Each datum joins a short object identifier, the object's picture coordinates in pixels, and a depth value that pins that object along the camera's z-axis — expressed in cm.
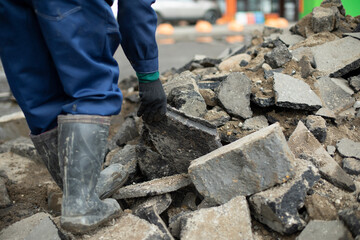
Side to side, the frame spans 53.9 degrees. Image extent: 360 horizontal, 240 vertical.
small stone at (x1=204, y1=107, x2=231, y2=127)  290
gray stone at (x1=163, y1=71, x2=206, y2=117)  286
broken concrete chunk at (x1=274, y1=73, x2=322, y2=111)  283
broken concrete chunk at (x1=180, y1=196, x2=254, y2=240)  191
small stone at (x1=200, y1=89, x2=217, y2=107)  311
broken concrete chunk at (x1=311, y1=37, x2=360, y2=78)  333
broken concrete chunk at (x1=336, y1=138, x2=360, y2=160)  250
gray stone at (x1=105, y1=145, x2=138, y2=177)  271
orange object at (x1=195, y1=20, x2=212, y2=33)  1260
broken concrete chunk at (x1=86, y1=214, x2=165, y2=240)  193
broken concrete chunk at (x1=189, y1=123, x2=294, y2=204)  202
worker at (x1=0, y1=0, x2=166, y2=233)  171
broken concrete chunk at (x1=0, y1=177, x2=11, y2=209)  267
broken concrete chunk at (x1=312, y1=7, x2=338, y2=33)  399
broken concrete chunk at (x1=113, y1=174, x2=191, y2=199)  226
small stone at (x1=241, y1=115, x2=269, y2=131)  282
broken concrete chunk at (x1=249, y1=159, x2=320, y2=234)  193
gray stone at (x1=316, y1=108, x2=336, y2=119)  288
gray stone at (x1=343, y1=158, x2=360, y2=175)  234
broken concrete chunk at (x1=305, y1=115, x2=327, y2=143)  268
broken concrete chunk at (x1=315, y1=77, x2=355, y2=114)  307
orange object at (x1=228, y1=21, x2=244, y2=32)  1237
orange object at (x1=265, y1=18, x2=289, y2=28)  1212
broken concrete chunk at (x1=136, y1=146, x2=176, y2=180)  263
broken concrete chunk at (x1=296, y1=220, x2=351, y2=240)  186
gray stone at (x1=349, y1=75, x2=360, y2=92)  319
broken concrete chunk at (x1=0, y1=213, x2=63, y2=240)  199
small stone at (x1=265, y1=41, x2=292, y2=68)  348
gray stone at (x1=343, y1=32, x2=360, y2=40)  373
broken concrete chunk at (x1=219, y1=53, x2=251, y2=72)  387
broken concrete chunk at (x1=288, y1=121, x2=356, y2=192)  221
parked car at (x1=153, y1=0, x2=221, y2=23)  1405
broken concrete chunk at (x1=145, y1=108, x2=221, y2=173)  242
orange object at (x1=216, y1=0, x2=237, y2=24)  1540
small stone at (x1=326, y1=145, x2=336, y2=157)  255
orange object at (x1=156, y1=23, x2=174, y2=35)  1205
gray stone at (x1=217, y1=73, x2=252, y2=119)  296
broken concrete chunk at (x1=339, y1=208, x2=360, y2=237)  182
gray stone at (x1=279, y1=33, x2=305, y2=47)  409
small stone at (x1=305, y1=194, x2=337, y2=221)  200
